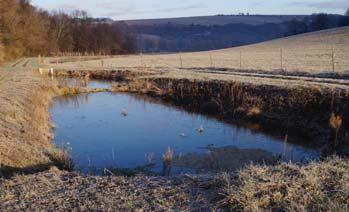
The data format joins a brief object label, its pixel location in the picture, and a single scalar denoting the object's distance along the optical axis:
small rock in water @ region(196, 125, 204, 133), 18.55
